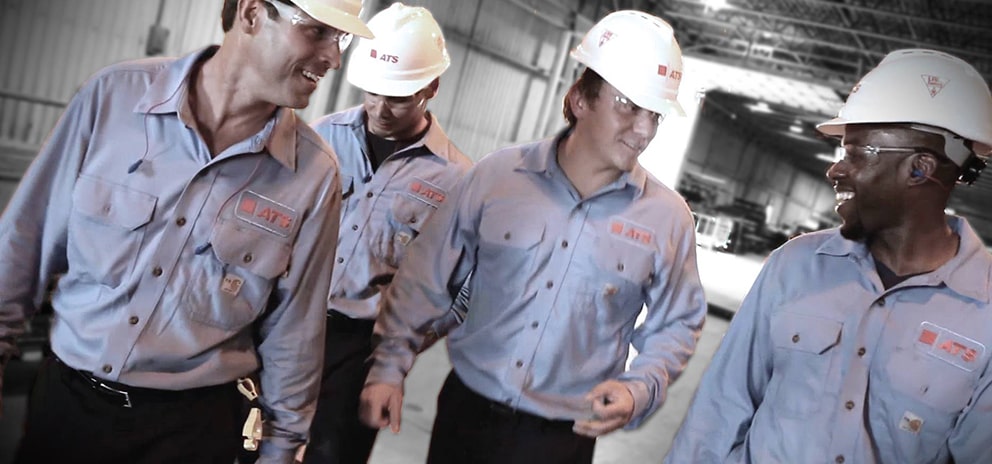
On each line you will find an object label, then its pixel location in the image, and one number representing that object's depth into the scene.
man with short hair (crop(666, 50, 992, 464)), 1.85
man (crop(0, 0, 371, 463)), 1.81
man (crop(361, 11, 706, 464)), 2.34
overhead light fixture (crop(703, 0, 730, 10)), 12.54
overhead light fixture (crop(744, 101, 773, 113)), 20.70
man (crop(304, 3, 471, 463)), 2.97
